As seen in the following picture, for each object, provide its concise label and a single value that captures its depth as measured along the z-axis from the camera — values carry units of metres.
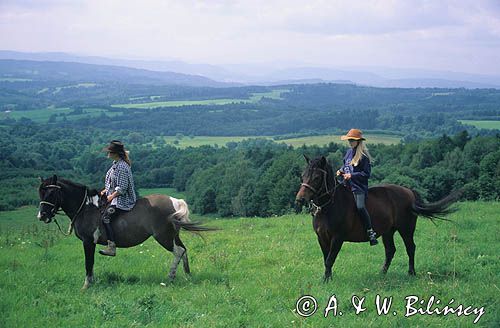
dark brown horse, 9.34
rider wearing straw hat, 9.66
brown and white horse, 10.01
